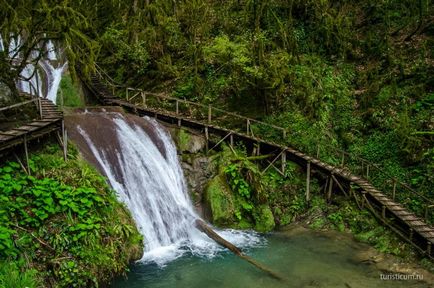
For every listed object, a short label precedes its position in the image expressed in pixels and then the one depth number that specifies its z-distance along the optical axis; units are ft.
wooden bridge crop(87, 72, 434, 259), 45.24
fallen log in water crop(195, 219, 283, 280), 38.34
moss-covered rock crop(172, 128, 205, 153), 54.75
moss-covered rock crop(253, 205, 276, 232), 49.33
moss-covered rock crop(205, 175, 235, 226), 48.49
